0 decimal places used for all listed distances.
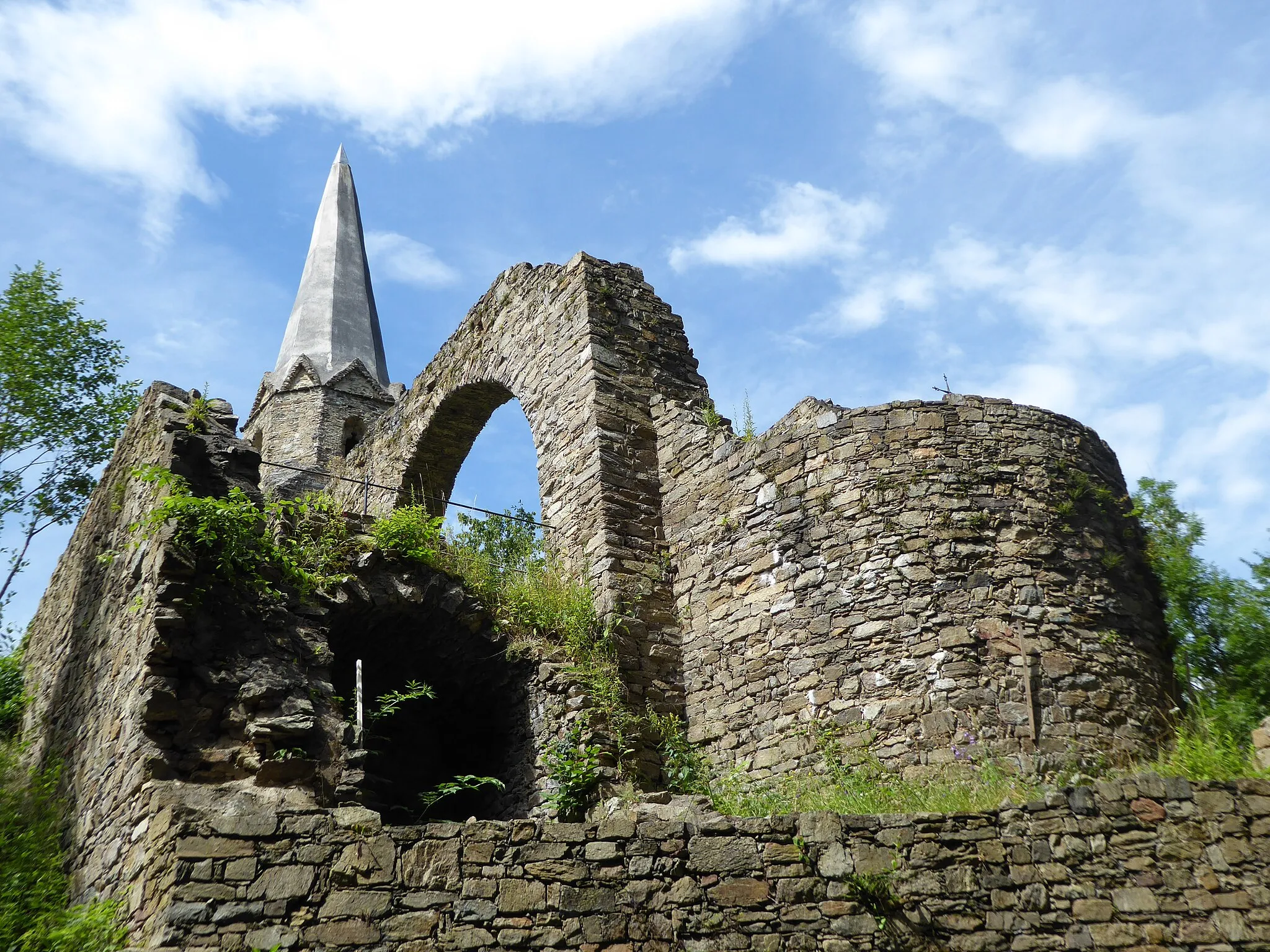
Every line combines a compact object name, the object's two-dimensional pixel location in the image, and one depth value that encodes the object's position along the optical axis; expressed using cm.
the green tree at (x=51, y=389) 1554
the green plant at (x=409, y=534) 863
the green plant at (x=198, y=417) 805
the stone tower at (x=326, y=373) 2453
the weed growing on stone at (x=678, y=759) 838
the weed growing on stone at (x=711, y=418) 1027
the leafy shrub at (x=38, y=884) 575
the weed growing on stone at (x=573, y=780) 785
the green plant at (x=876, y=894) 589
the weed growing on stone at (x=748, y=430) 954
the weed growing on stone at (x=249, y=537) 706
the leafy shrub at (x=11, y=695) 1109
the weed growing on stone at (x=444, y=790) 716
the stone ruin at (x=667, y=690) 567
